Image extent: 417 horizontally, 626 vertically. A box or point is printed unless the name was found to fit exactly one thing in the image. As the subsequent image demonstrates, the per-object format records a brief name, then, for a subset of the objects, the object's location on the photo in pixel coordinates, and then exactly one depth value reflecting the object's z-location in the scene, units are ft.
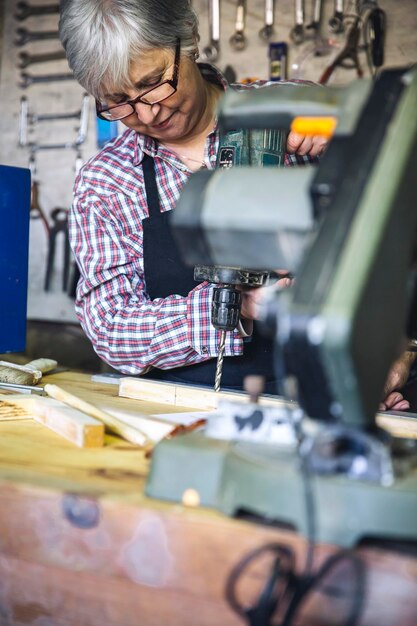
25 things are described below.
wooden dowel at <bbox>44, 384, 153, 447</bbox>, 3.92
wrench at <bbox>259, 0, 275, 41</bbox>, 11.07
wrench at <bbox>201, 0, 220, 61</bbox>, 11.32
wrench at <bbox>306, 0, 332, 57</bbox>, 10.73
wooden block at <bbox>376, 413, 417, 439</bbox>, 4.70
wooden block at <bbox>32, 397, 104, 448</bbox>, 3.85
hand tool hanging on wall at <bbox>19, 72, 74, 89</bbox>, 12.59
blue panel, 6.40
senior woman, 6.03
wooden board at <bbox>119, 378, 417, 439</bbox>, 4.75
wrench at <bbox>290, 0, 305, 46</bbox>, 10.80
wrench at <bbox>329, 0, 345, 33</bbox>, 10.56
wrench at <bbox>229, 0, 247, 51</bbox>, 11.25
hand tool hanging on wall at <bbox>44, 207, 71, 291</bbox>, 12.55
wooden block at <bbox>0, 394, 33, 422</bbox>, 4.45
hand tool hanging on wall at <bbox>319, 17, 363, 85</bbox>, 10.39
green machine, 2.51
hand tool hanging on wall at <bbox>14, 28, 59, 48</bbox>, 12.59
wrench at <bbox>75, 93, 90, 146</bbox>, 12.36
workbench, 2.60
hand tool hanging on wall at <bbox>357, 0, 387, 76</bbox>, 10.21
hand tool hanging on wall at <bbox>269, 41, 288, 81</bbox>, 10.87
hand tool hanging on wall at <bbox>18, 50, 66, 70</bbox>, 12.61
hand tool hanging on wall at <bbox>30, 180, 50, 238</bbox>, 12.69
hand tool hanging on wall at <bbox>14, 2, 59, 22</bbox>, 12.59
